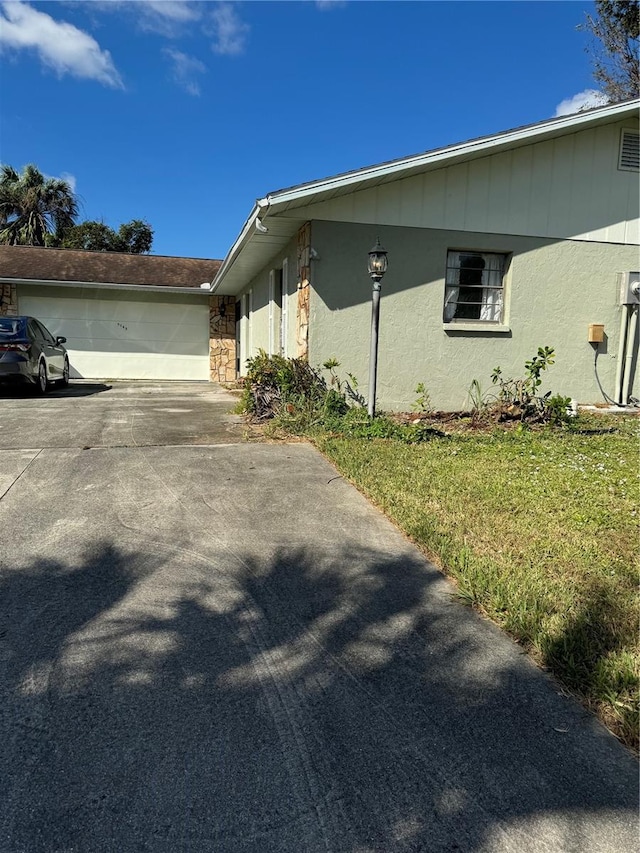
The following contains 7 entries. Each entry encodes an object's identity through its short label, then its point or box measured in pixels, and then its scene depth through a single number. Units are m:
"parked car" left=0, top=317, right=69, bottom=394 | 9.54
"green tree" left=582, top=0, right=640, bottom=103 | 18.69
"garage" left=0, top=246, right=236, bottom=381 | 15.31
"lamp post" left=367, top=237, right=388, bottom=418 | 7.20
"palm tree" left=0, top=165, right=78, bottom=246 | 28.05
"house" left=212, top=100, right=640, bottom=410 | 8.36
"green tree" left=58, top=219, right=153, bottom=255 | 33.31
